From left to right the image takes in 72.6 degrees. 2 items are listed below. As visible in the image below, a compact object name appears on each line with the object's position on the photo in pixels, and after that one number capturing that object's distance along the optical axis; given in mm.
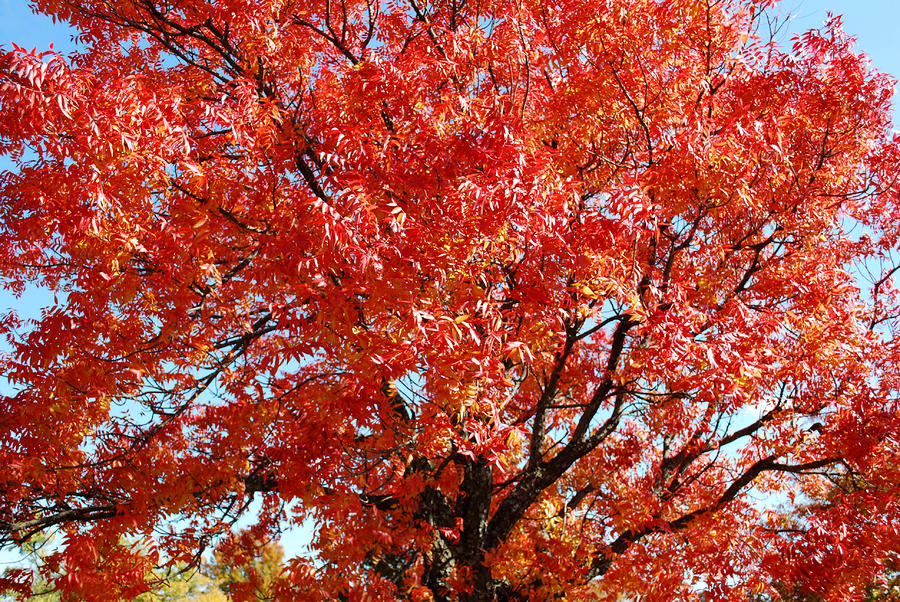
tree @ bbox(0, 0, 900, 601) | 4887
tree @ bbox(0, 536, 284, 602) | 8031
